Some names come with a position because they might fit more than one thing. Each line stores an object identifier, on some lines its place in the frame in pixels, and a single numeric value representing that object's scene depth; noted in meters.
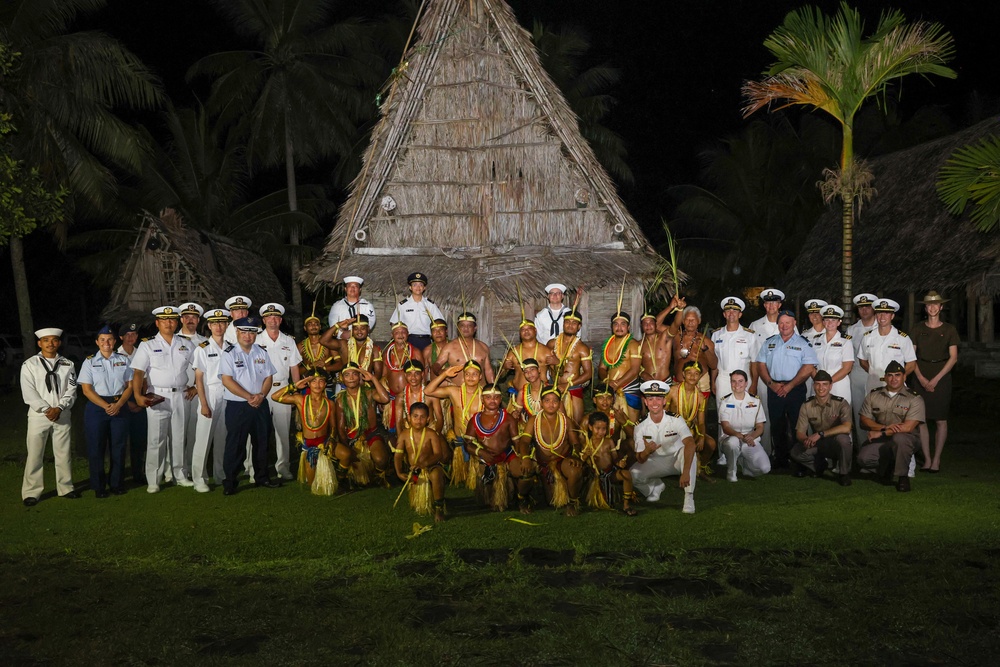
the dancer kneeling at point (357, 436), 9.67
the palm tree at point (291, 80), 27.89
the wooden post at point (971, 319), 19.44
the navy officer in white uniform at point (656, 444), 9.00
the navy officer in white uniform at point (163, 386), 9.80
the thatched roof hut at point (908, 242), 17.05
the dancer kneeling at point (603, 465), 8.64
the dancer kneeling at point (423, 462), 8.61
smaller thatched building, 20.31
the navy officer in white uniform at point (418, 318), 12.38
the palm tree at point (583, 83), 30.44
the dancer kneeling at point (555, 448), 8.68
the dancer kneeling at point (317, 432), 9.58
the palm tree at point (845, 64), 13.55
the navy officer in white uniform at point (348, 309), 11.73
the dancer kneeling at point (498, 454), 8.77
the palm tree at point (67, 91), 19.16
